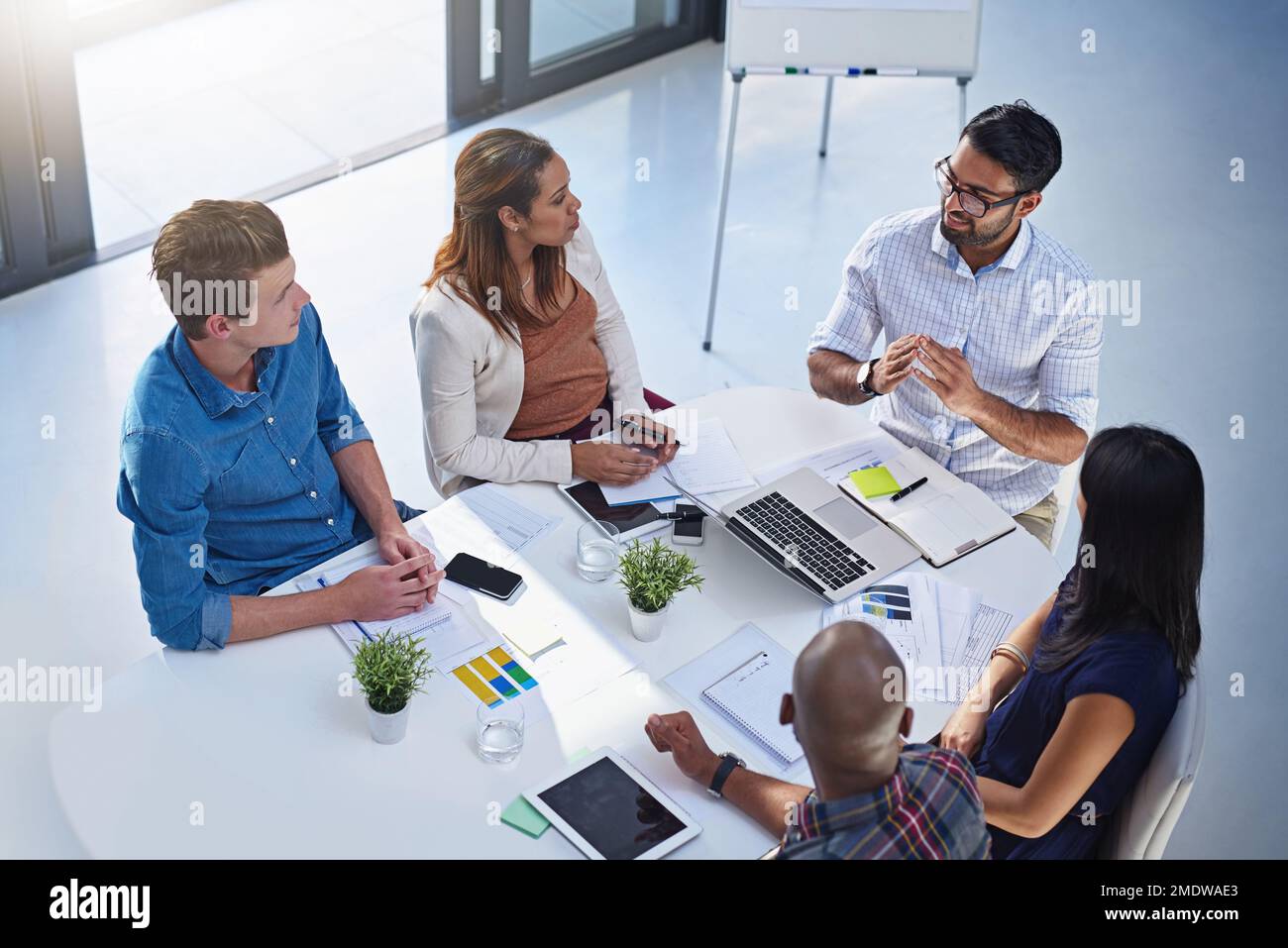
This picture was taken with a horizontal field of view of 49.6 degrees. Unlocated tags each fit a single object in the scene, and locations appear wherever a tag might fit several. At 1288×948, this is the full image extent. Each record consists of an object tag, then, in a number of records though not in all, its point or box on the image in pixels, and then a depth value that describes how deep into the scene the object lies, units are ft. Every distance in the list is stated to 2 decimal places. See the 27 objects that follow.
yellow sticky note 9.59
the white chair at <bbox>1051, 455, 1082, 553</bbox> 10.64
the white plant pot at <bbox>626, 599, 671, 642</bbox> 8.30
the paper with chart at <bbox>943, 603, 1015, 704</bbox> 8.30
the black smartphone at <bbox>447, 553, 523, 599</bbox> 8.63
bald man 6.27
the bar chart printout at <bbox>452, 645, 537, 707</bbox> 8.00
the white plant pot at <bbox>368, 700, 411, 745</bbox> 7.53
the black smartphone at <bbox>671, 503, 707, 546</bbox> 9.11
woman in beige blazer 9.80
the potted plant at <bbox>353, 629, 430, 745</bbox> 7.47
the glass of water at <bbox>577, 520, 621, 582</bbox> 8.77
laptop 8.79
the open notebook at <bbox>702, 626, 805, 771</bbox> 7.84
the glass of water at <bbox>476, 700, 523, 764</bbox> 7.57
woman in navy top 7.19
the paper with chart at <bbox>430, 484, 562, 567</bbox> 8.99
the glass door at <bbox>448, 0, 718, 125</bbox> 18.10
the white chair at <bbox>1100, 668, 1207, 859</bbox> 7.14
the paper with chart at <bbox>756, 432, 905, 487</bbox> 9.71
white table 7.17
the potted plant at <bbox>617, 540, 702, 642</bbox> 8.26
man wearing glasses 9.88
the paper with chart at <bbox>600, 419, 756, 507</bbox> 9.50
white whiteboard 14.24
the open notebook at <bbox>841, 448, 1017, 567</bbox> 9.17
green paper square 7.25
